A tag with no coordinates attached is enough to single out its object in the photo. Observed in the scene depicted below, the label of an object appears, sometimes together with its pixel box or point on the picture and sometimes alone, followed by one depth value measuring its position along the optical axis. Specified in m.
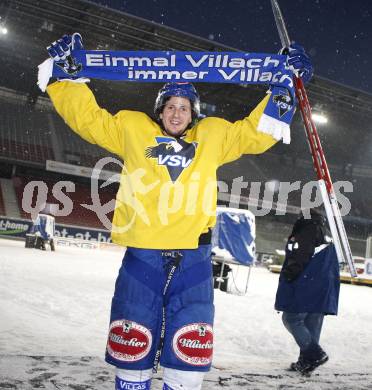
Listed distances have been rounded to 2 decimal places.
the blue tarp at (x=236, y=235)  10.48
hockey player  2.26
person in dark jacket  4.20
